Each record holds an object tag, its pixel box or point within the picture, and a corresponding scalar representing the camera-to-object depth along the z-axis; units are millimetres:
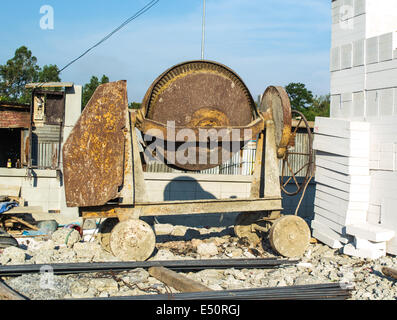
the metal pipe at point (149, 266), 4418
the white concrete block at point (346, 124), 5828
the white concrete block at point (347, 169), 5805
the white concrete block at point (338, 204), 5828
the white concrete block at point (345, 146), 5805
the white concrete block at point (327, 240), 5953
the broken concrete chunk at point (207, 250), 5910
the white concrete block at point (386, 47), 5520
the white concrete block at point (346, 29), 6078
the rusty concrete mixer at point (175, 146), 5117
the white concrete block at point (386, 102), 5536
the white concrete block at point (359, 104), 6036
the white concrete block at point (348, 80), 6059
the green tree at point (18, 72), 23688
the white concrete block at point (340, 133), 5812
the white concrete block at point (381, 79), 5496
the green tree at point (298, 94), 29672
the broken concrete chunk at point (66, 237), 6113
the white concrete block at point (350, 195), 5812
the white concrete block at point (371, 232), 5344
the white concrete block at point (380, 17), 5969
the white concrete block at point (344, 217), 5822
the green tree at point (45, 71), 24212
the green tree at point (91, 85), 25408
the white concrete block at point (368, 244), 5422
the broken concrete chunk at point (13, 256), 4969
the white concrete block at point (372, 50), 5762
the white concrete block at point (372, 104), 5797
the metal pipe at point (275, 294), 3635
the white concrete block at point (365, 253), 5379
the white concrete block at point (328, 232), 5872
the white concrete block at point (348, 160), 5801
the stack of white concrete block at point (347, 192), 5477
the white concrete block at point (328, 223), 5905
